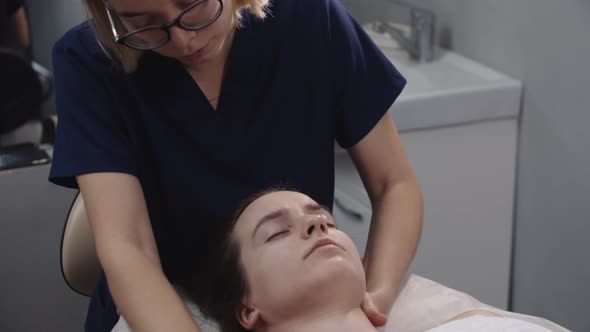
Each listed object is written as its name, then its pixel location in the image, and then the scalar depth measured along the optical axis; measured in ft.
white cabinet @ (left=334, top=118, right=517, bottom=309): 6.97
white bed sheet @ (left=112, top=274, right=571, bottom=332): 4.41
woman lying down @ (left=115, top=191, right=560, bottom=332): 4.23
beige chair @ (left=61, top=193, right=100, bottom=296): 5.04
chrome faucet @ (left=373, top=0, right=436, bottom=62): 7.52
